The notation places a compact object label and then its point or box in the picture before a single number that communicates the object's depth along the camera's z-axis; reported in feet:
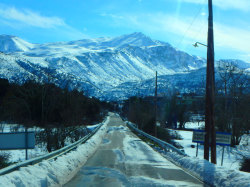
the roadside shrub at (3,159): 52.05
